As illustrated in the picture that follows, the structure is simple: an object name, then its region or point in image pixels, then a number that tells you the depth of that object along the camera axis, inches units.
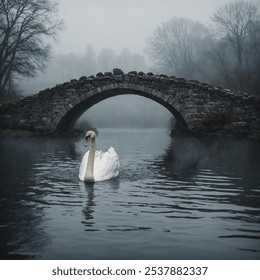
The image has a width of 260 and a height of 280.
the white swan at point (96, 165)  360.5
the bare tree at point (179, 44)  1520.3
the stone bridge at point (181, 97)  959.6
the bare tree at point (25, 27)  1162.5
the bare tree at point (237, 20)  1223.5
